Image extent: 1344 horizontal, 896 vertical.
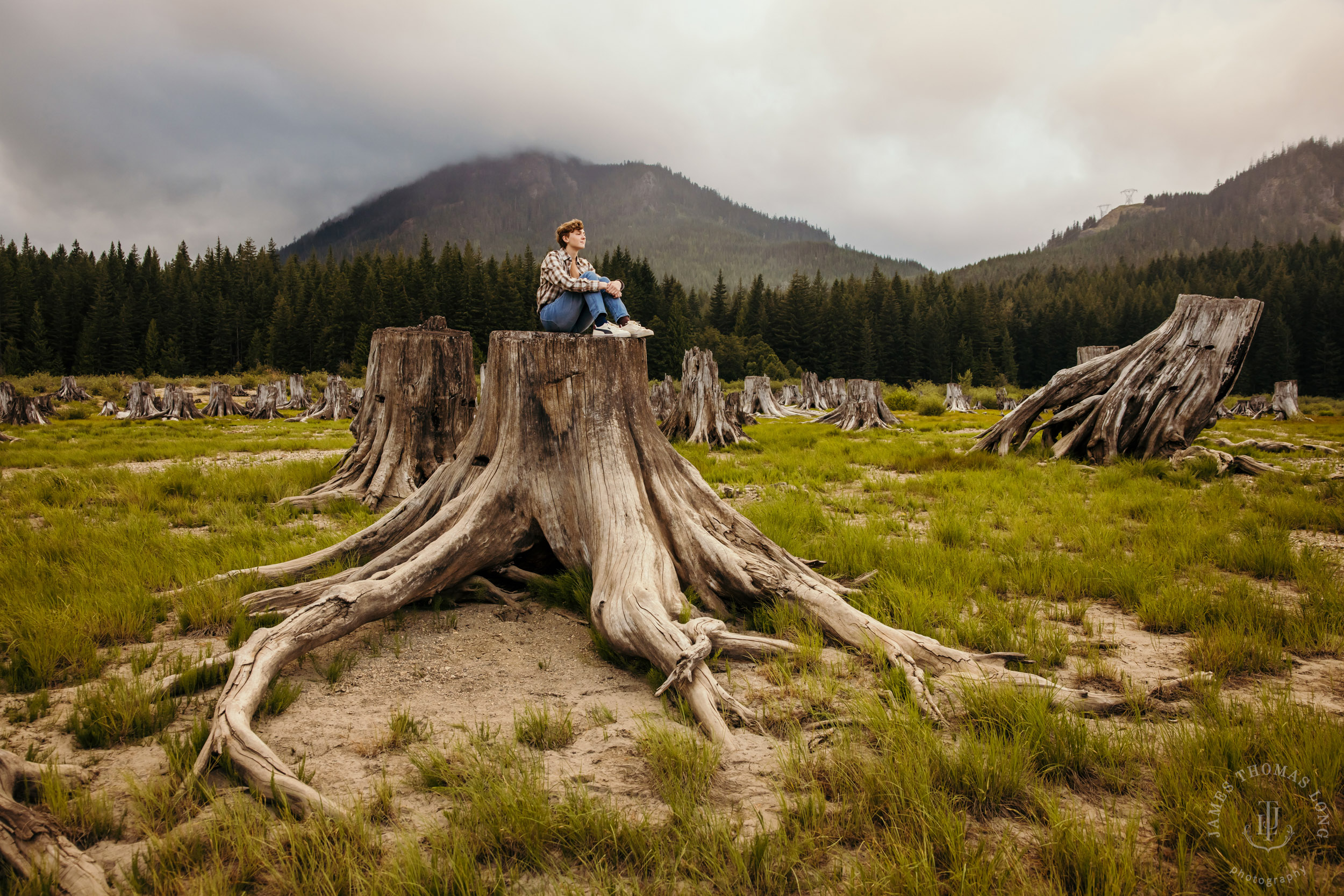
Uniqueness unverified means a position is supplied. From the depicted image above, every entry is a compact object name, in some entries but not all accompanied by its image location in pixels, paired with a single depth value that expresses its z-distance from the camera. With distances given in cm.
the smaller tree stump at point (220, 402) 2500
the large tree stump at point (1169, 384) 880
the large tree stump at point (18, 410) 1784
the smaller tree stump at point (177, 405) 2261
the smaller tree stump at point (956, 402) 2749
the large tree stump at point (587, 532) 301
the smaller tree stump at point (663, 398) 1745
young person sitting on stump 488
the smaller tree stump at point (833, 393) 3416
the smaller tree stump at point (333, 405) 2388
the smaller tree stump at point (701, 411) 1327
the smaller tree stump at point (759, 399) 2394
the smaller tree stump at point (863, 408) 1670
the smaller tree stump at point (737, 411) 1552
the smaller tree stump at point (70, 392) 2717
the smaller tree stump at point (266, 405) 2425
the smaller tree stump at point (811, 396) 3306
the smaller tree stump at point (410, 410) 701
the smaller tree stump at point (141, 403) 2203
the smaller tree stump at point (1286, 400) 1992
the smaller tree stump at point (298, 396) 3041
